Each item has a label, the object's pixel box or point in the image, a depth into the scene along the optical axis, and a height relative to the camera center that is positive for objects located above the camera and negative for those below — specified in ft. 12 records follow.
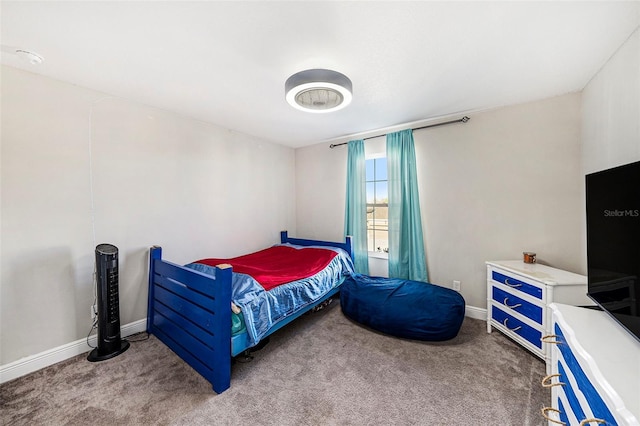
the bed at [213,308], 5.19 -2.52
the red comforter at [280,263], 7.22 -1.91
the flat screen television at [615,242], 3.14 -0.53
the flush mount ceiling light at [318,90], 5.45 +3.00
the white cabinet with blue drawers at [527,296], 5.52 -2.26
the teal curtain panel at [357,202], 10.94 +0.40
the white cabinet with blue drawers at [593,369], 2.20 -1.74
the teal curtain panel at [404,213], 9.39 -0.11
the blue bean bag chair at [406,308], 6.94 -3.08
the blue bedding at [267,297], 5.64 -2.40
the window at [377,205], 11.09 +0.27
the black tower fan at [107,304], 6.26 -2.42
